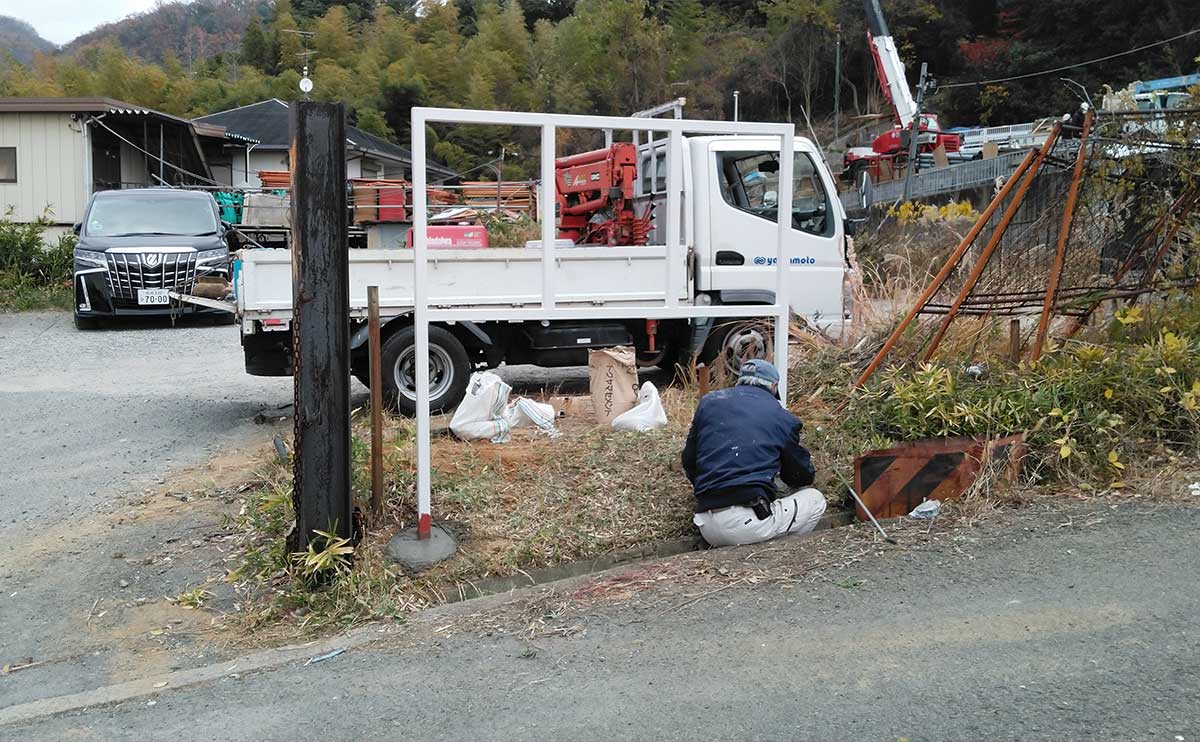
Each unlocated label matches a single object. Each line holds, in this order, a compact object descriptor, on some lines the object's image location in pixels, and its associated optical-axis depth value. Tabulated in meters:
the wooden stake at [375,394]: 5.46
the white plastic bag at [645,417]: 7.19
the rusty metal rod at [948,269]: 6.95
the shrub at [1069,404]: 6.24
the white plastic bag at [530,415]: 7.43
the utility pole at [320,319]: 5.10
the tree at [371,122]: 36.78
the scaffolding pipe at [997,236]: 6.87
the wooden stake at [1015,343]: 7.14
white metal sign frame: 5.47
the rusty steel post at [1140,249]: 7.21
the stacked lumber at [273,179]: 24.55
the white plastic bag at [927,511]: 5.77
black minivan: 13.73
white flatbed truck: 8.26
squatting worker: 5.50
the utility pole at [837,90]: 42.28
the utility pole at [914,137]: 25.27
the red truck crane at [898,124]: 31.25
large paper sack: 7.50
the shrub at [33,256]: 17.70
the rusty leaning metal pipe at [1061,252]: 6.83
